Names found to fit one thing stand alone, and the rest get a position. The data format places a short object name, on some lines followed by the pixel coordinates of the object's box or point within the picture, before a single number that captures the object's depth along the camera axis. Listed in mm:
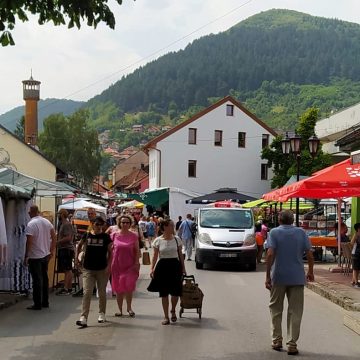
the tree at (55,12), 7907
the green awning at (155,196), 52531
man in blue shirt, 8602
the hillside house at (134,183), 84125
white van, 21844
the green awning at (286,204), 33094
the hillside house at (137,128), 180125
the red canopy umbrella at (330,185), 16391
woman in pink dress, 11320
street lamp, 24219
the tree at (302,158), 45750
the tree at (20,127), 95212
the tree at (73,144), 75938
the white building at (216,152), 63438
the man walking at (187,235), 24953
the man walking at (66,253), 14820
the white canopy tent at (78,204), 37094
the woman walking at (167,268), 10562
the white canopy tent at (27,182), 17000
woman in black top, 10664
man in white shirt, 12227
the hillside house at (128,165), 117906
